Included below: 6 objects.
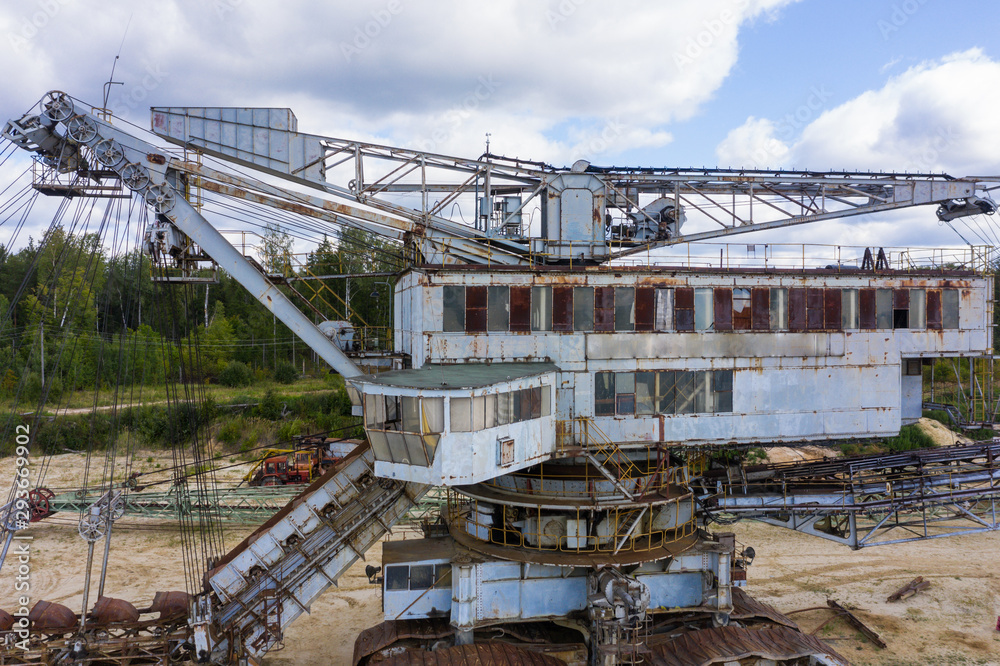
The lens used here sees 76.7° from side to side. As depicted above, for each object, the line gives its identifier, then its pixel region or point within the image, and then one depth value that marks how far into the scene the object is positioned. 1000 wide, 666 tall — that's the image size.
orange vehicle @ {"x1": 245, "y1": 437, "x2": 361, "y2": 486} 32.06
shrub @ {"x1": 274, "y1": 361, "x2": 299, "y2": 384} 48.84
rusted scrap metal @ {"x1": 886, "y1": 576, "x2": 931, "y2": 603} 22.94
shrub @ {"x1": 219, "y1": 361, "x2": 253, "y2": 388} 47.28
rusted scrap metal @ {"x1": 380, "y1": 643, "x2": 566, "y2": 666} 15.17
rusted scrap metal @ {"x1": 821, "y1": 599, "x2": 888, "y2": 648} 19.89
